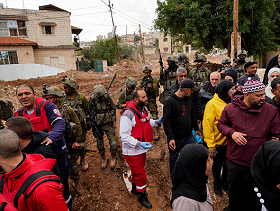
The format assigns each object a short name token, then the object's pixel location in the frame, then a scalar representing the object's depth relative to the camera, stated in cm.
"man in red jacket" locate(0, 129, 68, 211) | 138
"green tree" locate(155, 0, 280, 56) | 1166
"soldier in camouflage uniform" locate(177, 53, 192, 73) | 619
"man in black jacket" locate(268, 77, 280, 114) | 253
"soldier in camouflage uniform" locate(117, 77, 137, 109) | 453
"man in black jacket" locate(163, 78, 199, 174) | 311
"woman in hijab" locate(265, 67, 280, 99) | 342
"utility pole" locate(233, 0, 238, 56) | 851
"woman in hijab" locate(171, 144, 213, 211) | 158
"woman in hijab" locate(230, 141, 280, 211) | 131
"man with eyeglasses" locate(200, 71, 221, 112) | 378
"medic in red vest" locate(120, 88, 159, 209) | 286
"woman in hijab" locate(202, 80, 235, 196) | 290
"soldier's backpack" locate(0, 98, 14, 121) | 395
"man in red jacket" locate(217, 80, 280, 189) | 218
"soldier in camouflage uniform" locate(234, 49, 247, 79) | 668
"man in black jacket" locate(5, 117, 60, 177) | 186
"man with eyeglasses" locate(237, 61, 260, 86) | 420
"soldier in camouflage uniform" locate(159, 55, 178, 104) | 551
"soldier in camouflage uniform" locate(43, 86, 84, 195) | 348
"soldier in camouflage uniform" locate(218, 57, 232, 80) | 706
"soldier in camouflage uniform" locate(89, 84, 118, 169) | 436
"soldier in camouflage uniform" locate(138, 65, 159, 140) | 553
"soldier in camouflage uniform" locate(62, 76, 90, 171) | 428
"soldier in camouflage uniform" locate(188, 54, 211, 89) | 554
